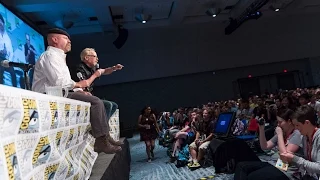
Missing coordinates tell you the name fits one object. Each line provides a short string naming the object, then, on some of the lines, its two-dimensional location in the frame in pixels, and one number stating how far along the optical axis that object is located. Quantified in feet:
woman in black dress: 27.53
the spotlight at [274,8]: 47.39
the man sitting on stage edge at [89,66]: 10.50
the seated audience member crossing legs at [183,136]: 25.00
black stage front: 8.90
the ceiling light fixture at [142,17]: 42.47
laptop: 17.63
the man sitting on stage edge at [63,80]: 7.95
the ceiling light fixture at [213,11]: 43.45
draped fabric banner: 2.97
